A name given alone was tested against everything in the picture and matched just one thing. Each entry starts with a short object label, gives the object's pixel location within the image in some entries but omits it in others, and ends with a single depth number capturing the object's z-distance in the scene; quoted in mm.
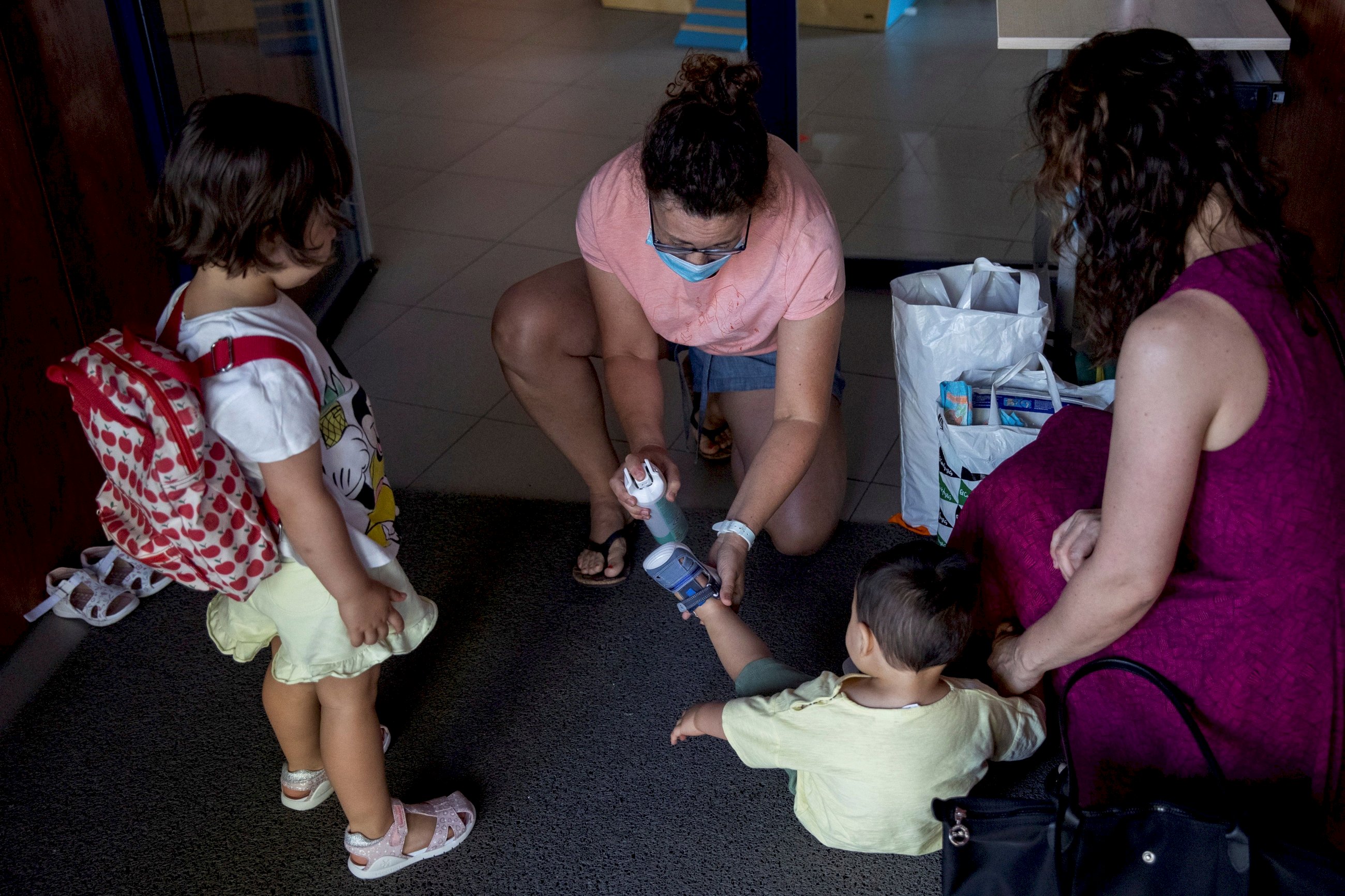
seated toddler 1434
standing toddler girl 1293
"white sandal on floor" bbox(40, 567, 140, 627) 2080
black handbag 1185
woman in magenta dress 1207
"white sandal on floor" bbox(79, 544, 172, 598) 2135
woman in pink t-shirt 1608
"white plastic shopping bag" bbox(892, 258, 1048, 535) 2021
